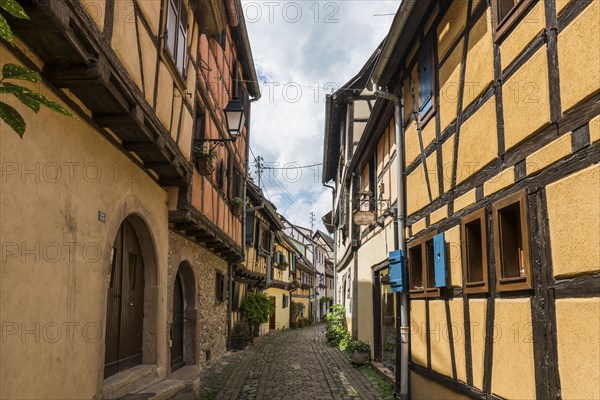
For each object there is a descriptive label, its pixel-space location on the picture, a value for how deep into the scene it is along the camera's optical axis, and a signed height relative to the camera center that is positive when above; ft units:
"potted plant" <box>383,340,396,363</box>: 34.45 -4.35
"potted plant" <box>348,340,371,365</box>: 38.65 -4.95
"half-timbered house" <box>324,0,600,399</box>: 11.11 +2.59
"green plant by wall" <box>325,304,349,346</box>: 56.90 -4.28
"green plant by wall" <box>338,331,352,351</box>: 50.32 -5.39
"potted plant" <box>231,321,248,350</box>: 51.83 -5.01
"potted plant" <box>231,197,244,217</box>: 43.40 +6.69
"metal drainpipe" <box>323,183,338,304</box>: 73.36 +6.22
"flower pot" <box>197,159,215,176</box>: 28.19 +6.32
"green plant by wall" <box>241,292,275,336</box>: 58.30 -2.65
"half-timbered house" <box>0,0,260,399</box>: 12.02 +2.91
